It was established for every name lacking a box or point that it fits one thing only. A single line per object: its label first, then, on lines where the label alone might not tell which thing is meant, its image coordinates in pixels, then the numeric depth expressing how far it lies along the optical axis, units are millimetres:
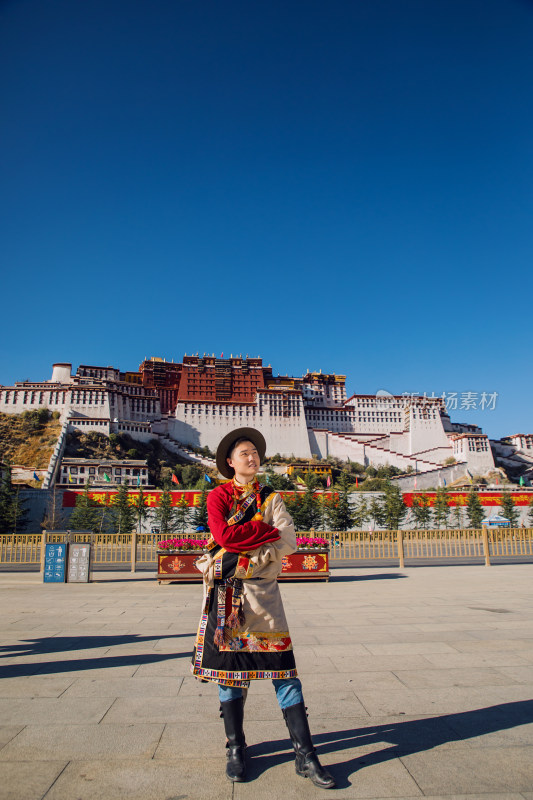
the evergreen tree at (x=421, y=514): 42000
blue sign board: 12625
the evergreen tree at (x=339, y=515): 39000
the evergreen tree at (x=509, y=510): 41562
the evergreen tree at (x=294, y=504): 38438
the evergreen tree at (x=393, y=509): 39303
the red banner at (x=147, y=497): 41812
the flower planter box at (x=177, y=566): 12172
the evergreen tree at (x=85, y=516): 38250
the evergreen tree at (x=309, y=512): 38969
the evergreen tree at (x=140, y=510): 39812
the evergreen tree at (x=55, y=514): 38500
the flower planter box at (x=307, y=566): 12219
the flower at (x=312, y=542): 12552
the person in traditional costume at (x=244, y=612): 2738
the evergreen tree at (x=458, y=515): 42156
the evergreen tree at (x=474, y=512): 41750
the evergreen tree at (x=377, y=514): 41844
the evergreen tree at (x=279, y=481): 55494
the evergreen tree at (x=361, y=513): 40353
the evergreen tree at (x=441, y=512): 41500
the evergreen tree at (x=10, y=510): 38062
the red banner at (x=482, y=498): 44594
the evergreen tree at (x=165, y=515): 39000
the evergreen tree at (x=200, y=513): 39175
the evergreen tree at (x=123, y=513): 38250
